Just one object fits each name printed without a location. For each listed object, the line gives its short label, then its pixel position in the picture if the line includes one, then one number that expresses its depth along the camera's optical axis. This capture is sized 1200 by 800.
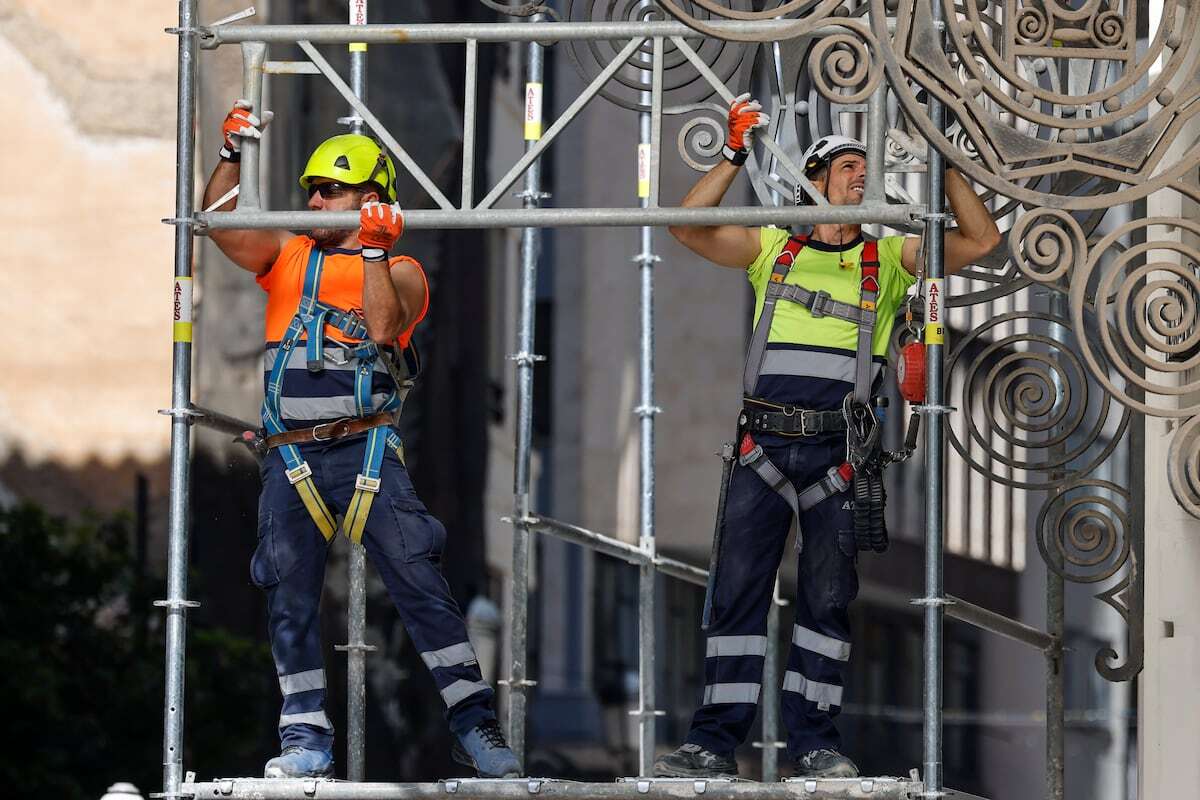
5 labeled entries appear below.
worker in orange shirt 16.53
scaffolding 15.12
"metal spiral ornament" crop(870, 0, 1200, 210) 14.99
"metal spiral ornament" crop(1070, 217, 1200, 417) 14.91
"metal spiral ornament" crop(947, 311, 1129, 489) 18.28
